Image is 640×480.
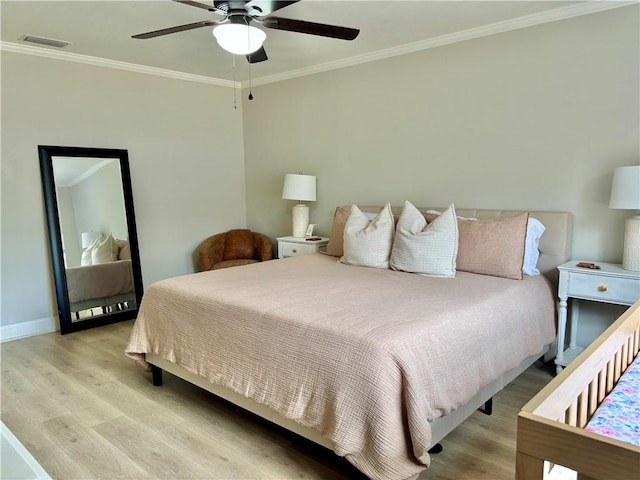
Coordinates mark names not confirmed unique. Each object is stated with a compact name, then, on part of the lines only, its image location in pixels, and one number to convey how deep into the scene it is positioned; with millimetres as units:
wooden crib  941
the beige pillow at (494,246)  2879
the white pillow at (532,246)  3021
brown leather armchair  4852
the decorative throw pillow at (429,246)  2939
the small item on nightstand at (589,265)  2817
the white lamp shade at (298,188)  4422
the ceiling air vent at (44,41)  3484
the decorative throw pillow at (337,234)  3795
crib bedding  1279
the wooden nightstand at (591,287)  2625
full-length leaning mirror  3973
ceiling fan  2316
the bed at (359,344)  1740
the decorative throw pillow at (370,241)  3262
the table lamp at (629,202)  2576
